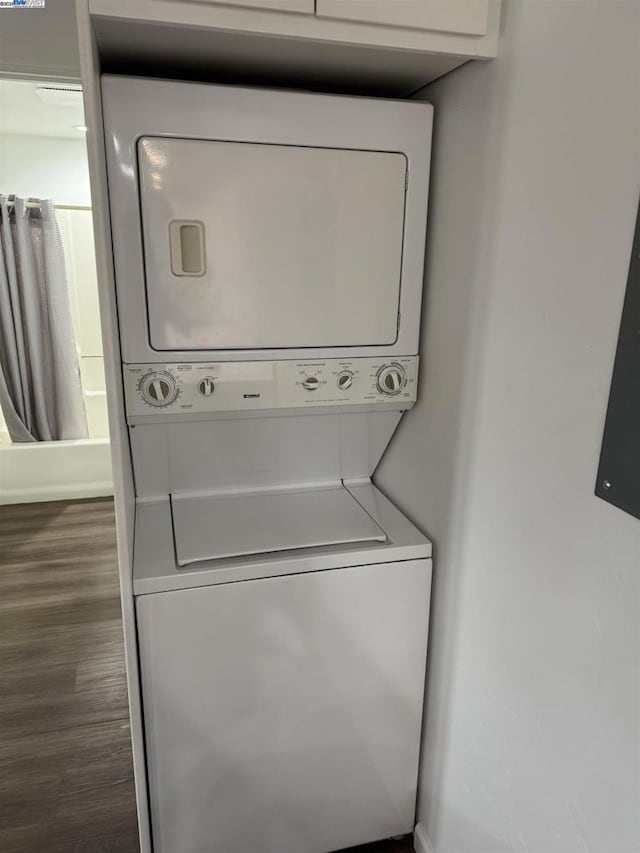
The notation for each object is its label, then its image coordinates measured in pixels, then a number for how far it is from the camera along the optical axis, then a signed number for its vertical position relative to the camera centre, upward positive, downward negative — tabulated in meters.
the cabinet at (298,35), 1.04 +0.40
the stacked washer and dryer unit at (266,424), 1.28 -0.42
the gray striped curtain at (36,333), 3.50 -0.46
